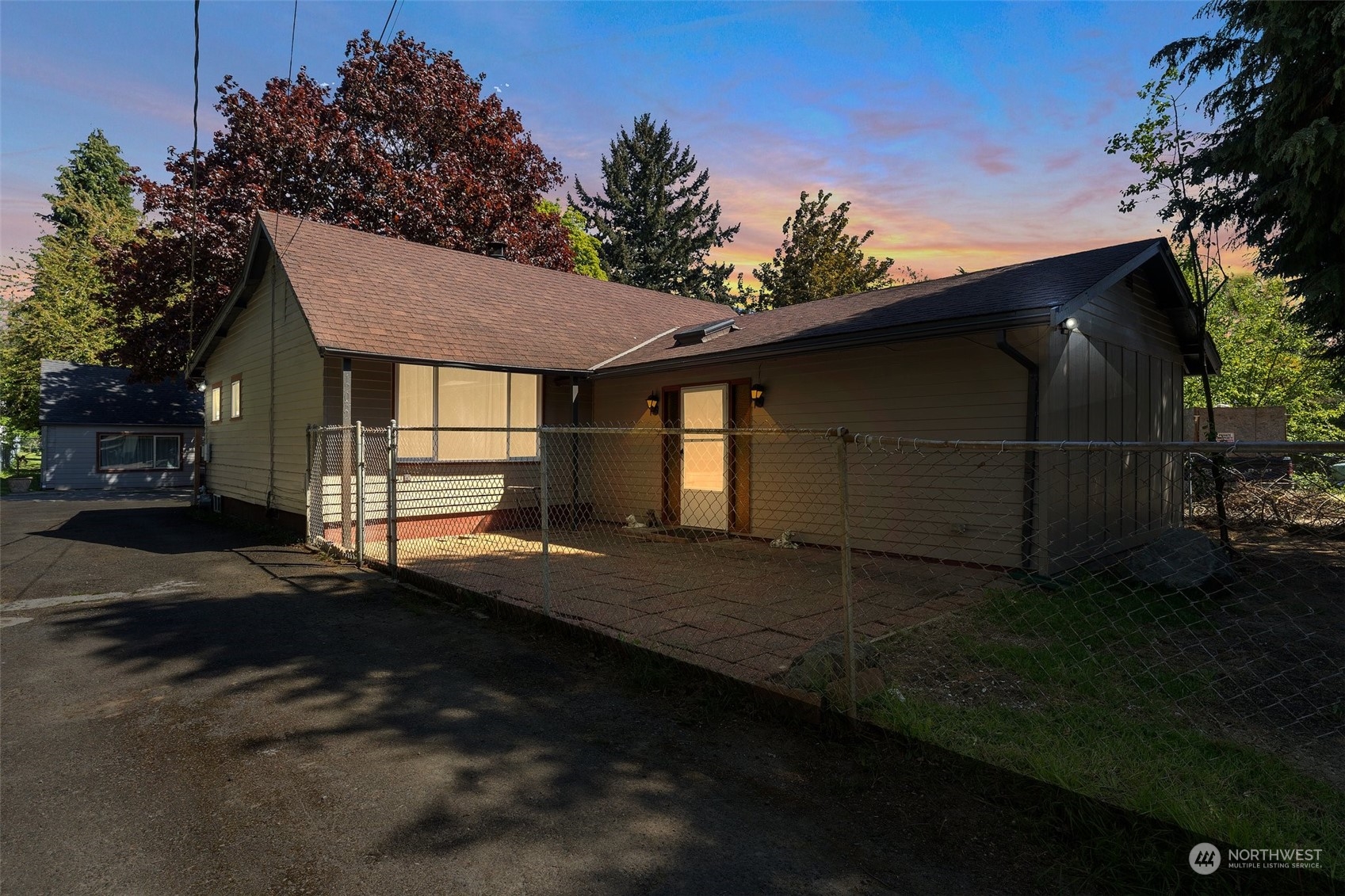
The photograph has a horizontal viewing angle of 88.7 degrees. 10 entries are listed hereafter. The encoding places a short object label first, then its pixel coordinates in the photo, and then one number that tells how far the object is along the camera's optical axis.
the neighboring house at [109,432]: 24.38
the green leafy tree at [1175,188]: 9.84
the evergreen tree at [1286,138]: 6.89
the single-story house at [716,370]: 7.30
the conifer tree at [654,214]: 37.44
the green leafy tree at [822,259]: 28.25
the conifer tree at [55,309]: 28.80
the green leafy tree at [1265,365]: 21.34
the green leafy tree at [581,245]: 33.62
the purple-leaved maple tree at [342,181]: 18.91
